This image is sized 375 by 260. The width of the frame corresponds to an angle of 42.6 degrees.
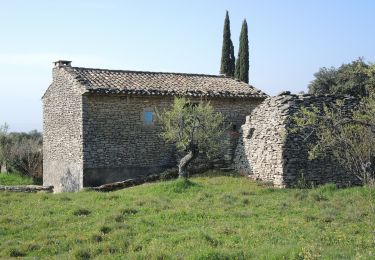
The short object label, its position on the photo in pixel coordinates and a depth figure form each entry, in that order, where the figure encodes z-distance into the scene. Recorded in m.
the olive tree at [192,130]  19.00
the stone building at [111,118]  20.00
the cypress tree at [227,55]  34.75
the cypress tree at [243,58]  34.56
